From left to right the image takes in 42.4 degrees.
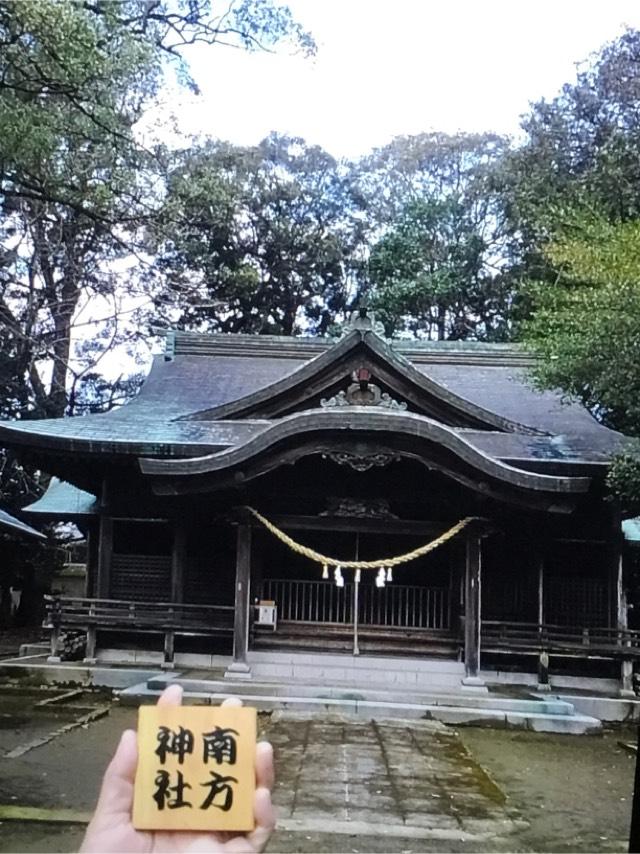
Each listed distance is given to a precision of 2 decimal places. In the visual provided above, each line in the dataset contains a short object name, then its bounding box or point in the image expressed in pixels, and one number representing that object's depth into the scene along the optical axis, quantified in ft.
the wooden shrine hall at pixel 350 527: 34.17
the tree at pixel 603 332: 28.32
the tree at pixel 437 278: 91.97
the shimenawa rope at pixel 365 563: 33.99
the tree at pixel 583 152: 50.11
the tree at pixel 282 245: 95.14
